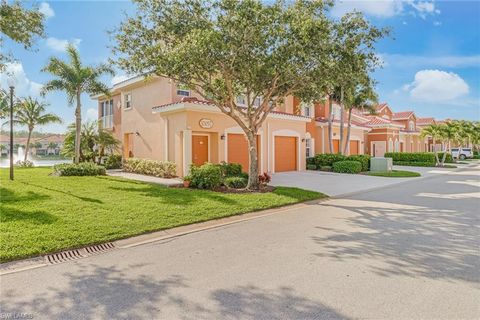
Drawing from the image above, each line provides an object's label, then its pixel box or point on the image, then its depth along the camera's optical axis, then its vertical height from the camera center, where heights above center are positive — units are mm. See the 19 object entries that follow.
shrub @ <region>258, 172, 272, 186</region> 13383 -900
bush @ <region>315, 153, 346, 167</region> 23734 -73
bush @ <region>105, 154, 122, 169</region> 22078 -138
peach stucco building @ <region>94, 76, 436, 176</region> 16453 +1837
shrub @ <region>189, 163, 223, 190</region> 12344 -744
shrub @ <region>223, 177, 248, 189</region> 12695 -981
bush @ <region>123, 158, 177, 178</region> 16625 -480
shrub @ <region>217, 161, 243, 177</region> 13714 -494
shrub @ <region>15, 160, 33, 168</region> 23788 -341
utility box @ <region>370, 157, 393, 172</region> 22719 -462
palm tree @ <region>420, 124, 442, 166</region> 29344 +2422
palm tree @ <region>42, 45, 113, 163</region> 17438 +4599
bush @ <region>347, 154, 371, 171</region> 23281 -91
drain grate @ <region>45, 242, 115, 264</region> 5191 -1654
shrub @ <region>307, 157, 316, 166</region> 24734 -151
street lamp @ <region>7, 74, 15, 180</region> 13648 +1937
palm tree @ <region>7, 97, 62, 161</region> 24969 +3576
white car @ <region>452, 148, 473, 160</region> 44591 +701
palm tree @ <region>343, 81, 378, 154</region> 25672 +4970
